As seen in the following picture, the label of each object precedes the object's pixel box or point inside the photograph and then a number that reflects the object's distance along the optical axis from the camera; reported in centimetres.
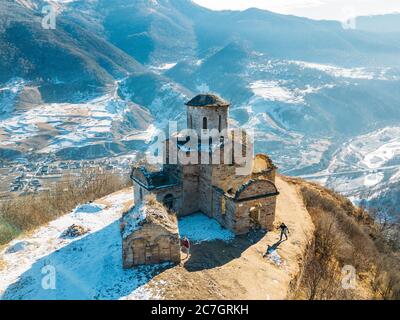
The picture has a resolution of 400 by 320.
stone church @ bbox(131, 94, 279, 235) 2612
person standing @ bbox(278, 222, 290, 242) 2645
